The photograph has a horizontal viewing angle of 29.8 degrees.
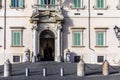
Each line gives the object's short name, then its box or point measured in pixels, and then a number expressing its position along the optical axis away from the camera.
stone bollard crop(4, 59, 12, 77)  15.52
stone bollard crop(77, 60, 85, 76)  15.64
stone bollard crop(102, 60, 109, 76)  16.00
